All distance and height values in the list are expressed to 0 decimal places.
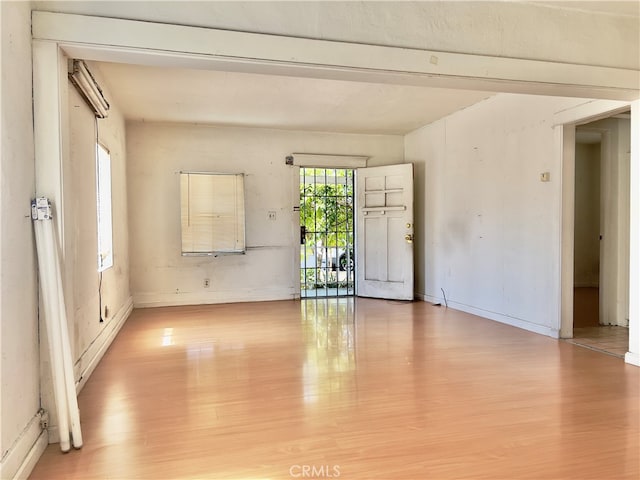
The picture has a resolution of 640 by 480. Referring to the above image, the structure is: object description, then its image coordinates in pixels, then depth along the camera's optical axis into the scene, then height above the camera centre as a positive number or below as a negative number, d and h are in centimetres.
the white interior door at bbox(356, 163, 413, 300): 618 -15
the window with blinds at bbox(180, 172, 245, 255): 588 +18
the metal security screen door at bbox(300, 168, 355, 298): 680 -15
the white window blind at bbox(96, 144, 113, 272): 388 +19
